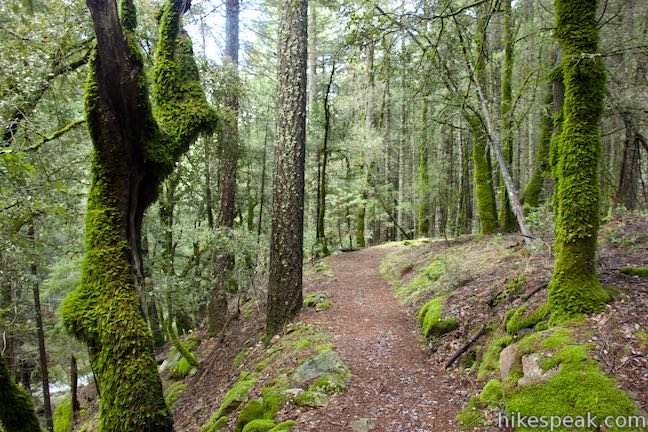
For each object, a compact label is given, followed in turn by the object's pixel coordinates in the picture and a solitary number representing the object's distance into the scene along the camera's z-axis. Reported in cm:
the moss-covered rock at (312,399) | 432
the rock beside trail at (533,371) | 337
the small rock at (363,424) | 383
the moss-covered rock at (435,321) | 599
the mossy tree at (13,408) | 413
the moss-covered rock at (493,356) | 439
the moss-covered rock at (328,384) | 458
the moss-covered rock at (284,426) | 377
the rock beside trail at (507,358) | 389
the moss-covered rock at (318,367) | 493
